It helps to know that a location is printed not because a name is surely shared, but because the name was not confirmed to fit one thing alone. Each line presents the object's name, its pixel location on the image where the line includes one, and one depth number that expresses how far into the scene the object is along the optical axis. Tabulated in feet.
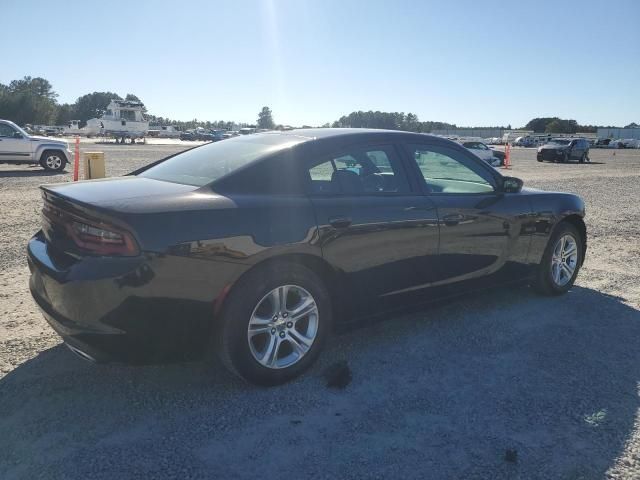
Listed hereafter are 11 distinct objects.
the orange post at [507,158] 84.49
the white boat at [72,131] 247.29
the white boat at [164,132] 263.92
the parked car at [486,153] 86.83
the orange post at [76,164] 43.26
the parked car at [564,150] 105.93
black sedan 9.25
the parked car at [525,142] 242.99
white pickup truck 54.29
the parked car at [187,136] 243.60
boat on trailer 174.09
